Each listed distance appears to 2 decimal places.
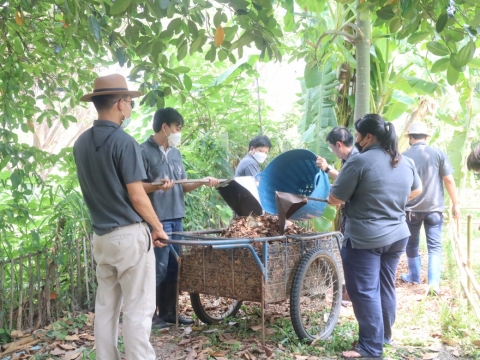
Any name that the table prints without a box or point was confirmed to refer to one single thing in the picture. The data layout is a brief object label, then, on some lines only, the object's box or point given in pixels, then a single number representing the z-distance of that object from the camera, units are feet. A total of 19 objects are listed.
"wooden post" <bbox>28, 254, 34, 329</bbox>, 14.53
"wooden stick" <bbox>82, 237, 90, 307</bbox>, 15.89
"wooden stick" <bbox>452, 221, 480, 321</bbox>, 14.49
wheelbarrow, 12.47
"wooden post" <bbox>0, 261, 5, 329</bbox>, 13.89
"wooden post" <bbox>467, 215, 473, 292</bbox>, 16.36
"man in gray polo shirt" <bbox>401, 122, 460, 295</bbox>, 18.38
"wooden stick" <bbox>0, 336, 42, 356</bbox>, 13.00
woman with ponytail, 12.07
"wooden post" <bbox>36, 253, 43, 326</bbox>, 14.73
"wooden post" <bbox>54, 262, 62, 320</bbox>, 15.31
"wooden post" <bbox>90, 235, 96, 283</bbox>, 16.24
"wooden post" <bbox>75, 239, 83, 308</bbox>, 15.79
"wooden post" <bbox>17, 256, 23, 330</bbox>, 14.16
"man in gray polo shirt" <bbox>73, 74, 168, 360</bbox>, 10.15
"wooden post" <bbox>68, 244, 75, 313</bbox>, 15.56
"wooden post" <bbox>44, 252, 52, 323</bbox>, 14.90
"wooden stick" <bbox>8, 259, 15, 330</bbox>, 13.99
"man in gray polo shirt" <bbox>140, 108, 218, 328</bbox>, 14.46
